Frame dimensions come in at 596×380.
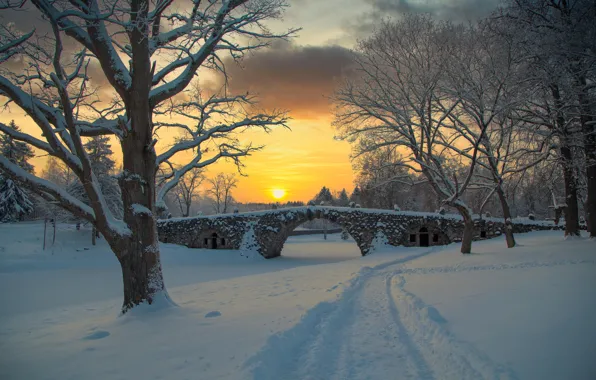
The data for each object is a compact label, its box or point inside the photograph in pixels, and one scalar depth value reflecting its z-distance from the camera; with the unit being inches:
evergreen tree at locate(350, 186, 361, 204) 2084.2
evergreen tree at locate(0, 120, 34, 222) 1320.1
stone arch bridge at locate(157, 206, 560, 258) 939.3
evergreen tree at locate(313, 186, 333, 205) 2955.2
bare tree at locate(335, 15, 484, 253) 574.2
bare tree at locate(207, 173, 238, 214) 2429.9
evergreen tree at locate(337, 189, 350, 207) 2971.0
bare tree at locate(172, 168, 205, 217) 1929.6
